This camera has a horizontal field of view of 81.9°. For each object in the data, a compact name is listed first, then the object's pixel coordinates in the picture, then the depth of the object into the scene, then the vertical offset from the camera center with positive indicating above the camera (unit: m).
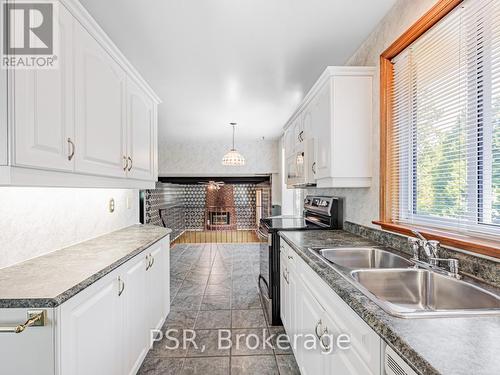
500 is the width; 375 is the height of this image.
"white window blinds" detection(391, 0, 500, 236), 1.30 +0.35
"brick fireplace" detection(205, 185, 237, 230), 8.59 -0.61
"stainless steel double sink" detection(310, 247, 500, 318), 0.91 -0.43
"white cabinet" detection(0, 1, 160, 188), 1.10 +0.36
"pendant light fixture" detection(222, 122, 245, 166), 5.29 +0.56
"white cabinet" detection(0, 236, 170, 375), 1.03 -0.62
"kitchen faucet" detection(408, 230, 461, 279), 1.29 -0.33
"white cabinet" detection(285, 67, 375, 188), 2.21 +0.50
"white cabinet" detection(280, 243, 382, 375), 0.96 -0.62
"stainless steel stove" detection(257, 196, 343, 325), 2.68 -0.43
